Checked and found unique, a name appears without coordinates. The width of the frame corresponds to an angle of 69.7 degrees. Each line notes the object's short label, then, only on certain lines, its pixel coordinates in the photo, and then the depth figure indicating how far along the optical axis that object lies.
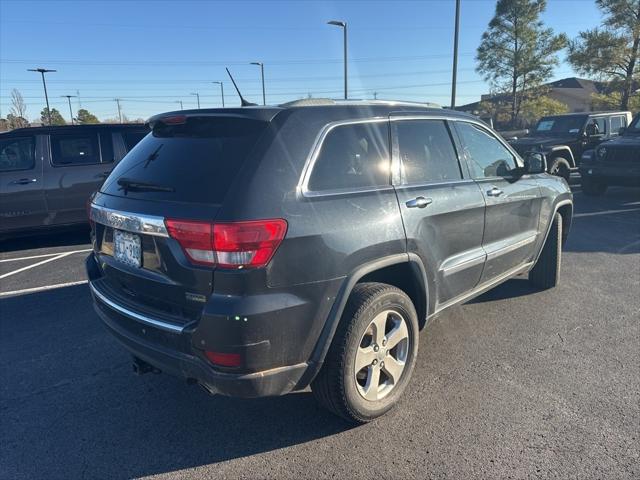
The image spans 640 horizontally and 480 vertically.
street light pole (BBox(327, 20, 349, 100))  20.28
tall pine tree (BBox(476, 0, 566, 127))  30.39
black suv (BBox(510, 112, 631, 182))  11.44
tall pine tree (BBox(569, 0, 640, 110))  21.85
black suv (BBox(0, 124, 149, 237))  6.58
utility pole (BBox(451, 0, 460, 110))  16.16
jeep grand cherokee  2.18
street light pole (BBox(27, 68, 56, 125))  39.88
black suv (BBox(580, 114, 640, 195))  9.58
